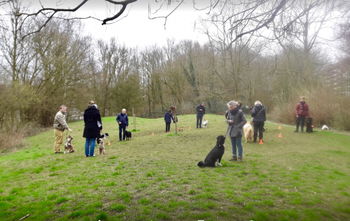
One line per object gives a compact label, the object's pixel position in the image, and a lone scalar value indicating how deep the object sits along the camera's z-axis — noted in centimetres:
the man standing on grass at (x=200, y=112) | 1709
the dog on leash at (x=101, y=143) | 950
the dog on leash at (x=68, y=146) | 1052
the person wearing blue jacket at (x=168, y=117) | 1638
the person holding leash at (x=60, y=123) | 951
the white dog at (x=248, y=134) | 1204
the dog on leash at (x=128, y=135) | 1430
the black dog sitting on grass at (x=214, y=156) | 708
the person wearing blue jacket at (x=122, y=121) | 1328
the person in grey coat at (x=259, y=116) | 1145
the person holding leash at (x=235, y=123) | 754
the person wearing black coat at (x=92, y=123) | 877
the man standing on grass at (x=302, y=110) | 1417
